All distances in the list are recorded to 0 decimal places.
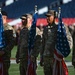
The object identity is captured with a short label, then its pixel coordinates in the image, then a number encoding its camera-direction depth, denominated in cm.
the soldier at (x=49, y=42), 1546
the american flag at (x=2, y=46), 1662
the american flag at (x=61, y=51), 1559
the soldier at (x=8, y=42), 1638
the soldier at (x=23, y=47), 1644
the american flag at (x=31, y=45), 1641
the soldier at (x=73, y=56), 1685
